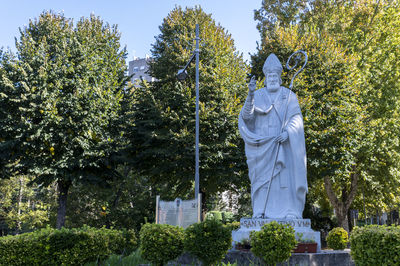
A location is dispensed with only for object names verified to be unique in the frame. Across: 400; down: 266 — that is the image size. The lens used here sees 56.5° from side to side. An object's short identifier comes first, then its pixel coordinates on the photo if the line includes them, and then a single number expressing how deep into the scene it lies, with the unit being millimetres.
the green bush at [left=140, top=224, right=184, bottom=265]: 8820
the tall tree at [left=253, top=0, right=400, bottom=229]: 20125
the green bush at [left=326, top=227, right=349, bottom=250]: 13680
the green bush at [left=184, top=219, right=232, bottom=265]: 8367
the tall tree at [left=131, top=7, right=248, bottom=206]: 19719
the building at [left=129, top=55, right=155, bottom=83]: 71250
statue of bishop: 10102
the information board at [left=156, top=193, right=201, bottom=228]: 11481
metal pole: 14373
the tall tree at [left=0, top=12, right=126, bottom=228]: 18734
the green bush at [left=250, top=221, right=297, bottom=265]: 7477
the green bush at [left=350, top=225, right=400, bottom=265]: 6039
